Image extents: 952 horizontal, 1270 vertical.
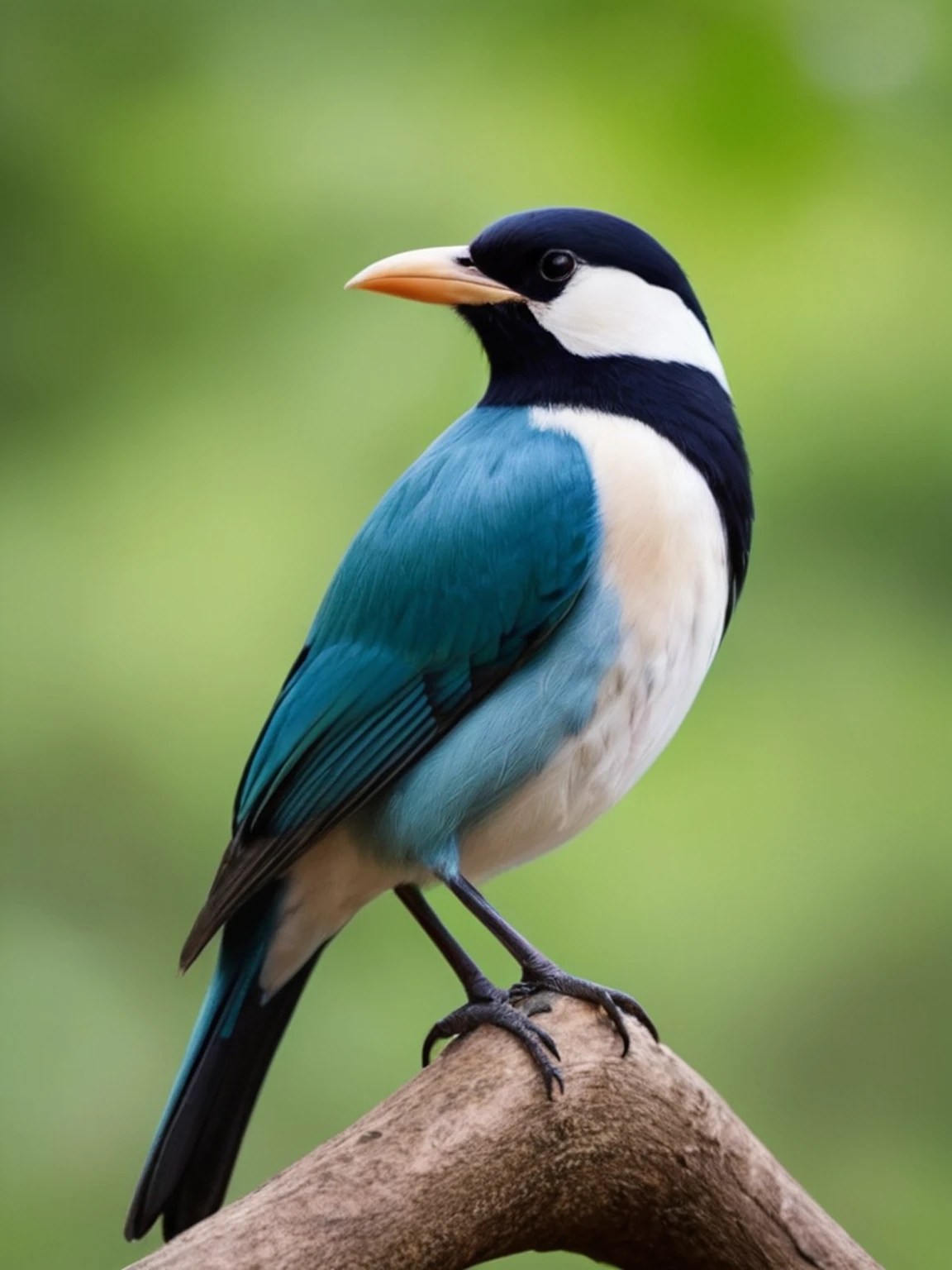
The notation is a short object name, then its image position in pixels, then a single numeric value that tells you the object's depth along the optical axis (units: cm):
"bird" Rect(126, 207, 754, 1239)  494
